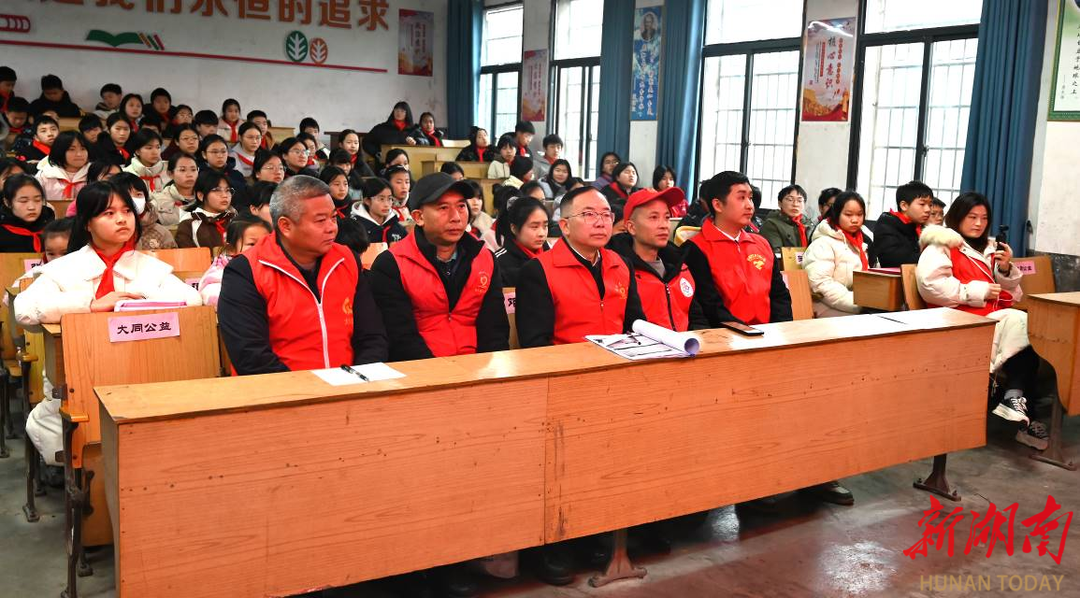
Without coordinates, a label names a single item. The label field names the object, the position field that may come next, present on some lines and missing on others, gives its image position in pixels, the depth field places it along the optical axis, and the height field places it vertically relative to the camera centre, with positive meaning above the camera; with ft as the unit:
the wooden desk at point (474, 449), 6.21 -2.22
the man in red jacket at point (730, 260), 11.25 -1.01
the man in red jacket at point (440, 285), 9.25 -1.17
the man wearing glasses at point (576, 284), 9.59 -1.17
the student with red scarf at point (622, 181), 28.14 -0.21
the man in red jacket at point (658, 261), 10.32 -1.00
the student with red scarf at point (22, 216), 14.15 -0.91
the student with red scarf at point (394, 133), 35.24 +1.32
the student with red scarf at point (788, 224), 19.51 -0.95
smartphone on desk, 9.12 -1.50
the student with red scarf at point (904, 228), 16.28 -0.81
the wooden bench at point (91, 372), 8.04 -1.97
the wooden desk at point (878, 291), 14.11 -1.68
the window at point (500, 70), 39.60 +4.33
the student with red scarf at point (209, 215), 15.07 -0.88
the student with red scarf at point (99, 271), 9.00 -1.12
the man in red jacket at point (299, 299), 8.23 -1.22
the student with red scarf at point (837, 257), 15.53 -1.32
